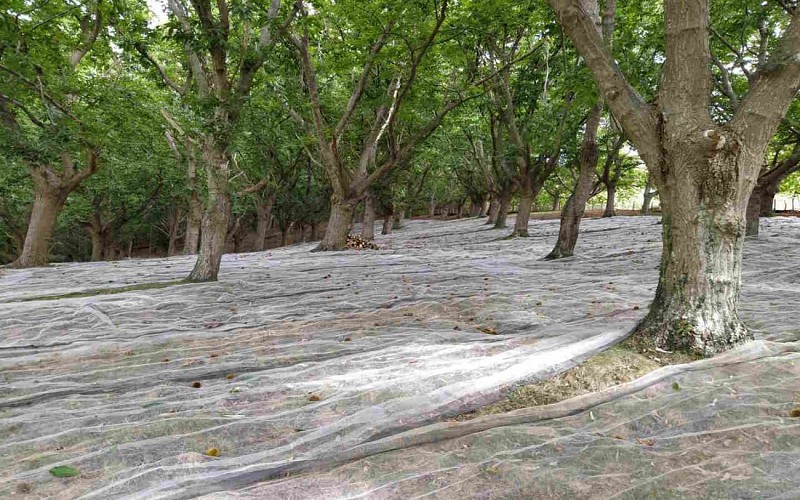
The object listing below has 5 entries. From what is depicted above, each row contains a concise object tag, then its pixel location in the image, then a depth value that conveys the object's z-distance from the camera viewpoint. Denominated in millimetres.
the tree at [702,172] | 2922
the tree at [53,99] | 7379
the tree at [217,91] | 5484
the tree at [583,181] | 6625
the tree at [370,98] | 7996
